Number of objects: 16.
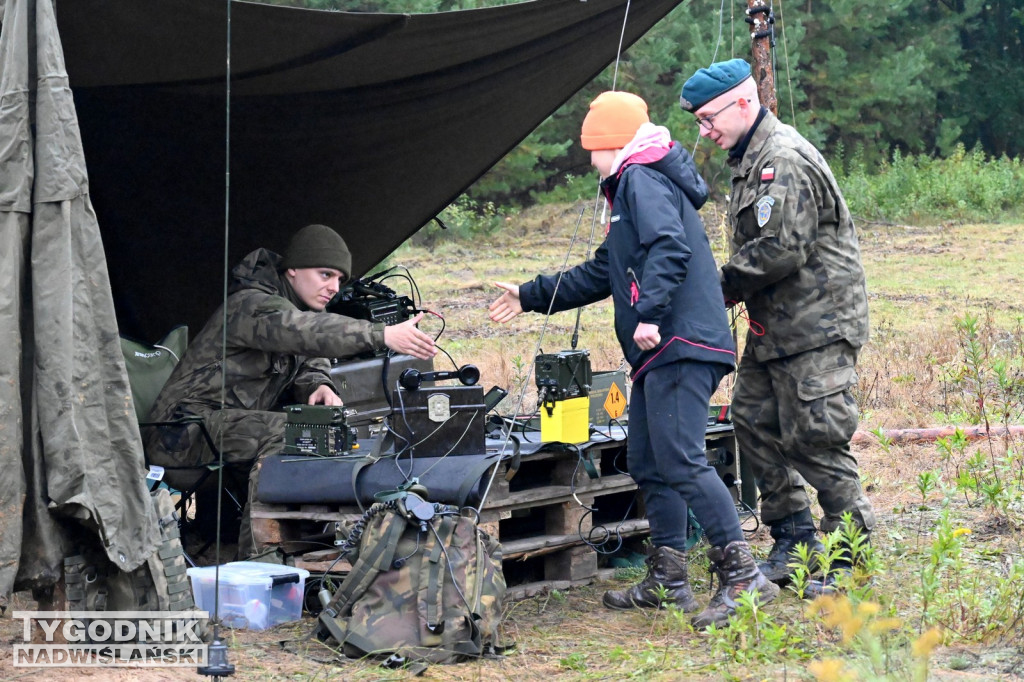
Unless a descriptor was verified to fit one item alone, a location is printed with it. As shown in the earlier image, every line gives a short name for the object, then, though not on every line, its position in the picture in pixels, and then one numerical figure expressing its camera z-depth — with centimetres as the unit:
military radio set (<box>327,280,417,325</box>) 1248
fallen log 1373
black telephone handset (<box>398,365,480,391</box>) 915
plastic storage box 862
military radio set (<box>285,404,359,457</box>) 934
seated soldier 996
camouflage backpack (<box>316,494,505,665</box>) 781
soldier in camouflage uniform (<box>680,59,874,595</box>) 880
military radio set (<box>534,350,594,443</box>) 928
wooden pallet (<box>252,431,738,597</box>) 909
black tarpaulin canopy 1012
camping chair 1017
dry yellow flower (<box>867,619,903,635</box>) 443
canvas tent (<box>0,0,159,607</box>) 736
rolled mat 877
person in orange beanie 834
